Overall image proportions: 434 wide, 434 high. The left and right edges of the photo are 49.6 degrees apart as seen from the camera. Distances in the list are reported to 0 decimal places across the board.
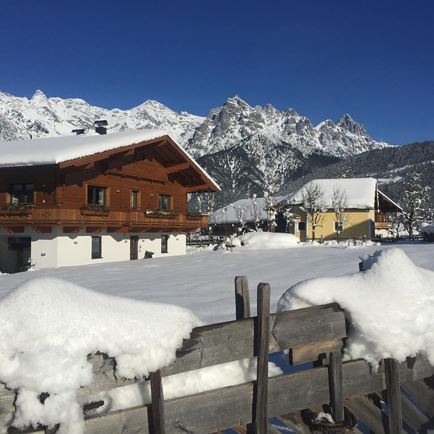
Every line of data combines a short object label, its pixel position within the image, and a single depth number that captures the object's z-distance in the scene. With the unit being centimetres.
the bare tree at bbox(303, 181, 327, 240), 5162
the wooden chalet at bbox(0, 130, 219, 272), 2409
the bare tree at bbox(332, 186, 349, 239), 5178
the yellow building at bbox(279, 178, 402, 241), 5253
